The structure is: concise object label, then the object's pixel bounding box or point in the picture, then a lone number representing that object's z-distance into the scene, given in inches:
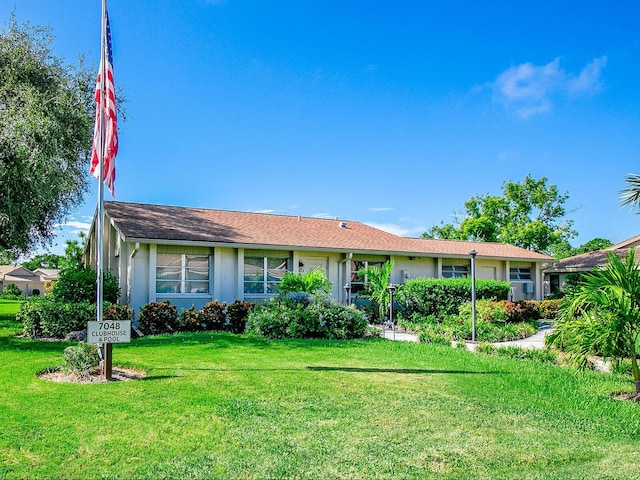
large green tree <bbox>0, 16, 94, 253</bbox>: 535.5
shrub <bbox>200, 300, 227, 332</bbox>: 568.0
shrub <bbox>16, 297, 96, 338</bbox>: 486.3
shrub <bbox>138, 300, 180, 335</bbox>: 540.7
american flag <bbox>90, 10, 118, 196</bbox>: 314.8
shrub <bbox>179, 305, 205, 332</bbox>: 558.6
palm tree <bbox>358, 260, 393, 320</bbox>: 674.8
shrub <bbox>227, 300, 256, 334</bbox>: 571.8
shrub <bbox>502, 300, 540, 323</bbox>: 656.7
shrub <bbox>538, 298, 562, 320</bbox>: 780.5
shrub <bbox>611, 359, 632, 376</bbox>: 318.7
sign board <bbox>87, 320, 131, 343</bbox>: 283.7
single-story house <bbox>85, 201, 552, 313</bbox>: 620.4
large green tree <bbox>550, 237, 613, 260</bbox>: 1840.6
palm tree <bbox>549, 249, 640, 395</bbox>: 258.8
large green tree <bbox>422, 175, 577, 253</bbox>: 1622.8
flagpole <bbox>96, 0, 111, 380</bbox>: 305.1
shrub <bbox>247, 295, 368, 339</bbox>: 510.3
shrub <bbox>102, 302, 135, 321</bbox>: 507.5
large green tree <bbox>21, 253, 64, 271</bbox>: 3161.9
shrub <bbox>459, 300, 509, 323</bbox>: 605.6
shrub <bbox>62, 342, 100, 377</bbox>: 297.4
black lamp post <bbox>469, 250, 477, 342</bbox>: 499.9
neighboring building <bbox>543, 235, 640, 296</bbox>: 932.6
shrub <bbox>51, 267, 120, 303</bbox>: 553.3
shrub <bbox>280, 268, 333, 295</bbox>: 593.0
